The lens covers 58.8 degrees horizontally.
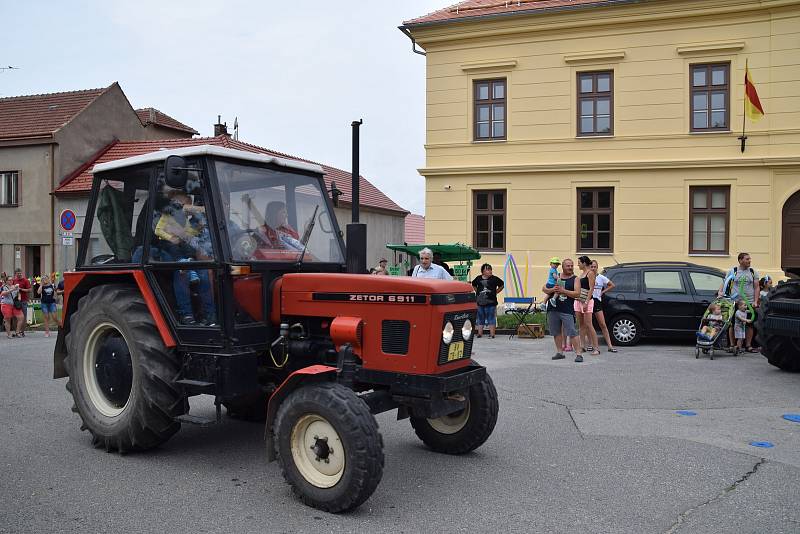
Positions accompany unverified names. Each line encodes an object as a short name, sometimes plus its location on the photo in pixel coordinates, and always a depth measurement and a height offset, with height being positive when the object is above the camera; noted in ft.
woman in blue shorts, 47.54 -2.50
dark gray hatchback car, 42.68 -2.65
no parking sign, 48.00 +2.34
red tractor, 15.38 -1.72
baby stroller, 37.63 -4.00
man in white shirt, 31.86 -0.58
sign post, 47.70 +2.01
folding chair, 48.65 -3.93
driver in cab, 18.28 +0.66
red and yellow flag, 58.03 +12.83
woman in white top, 40.75 -2.47
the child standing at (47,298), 53.98 -3.36
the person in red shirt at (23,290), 54.65 -2.83
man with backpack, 40.34 -1.55
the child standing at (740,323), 39.14 -3.60
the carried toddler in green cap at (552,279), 37.39 -1.19
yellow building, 60.90 +11.56
